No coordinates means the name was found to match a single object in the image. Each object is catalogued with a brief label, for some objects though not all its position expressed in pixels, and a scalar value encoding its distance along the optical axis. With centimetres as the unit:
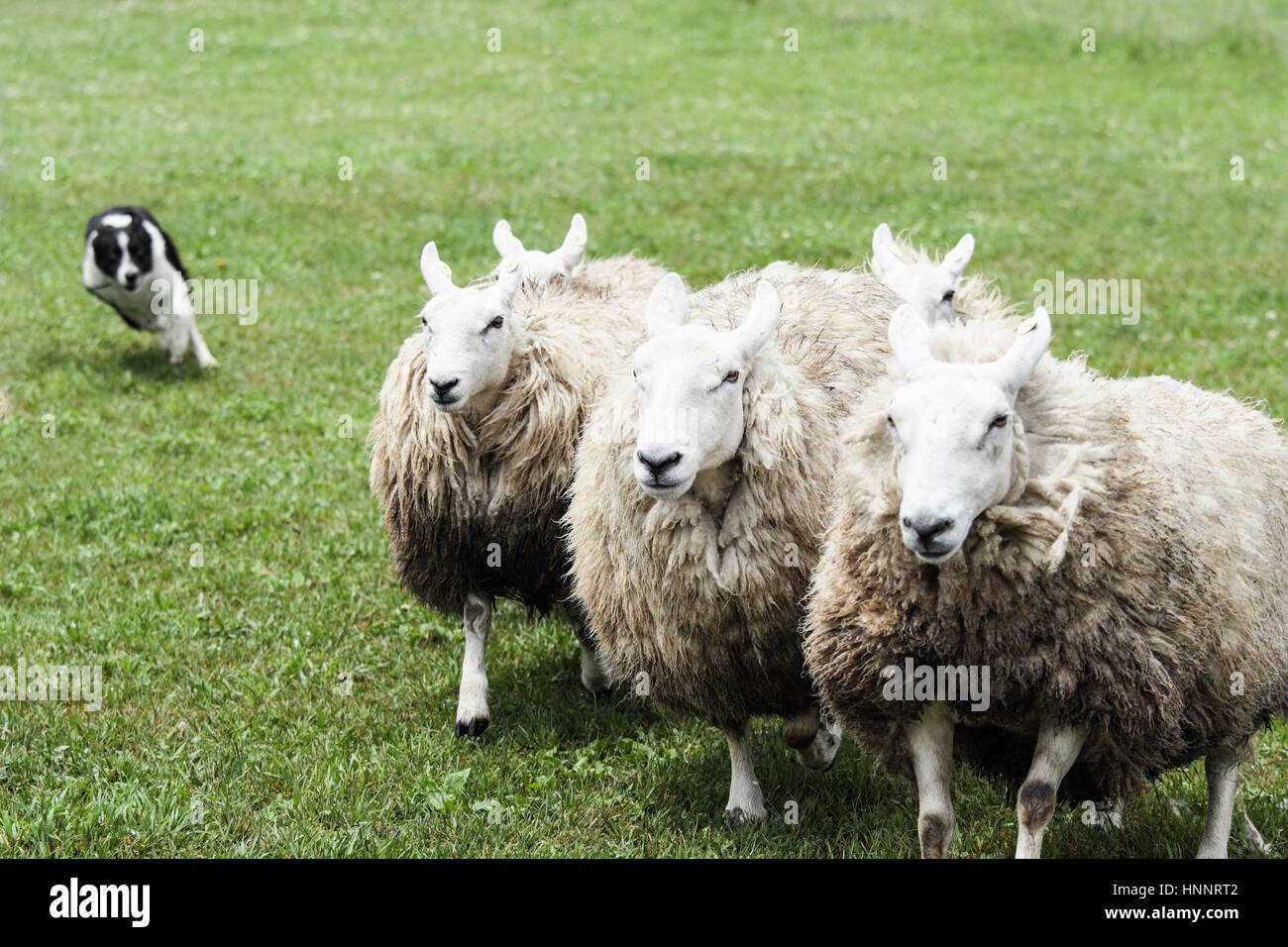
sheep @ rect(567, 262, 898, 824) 429
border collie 1023
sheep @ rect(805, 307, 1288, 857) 359
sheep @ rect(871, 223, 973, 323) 603
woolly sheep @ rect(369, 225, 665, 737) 549
